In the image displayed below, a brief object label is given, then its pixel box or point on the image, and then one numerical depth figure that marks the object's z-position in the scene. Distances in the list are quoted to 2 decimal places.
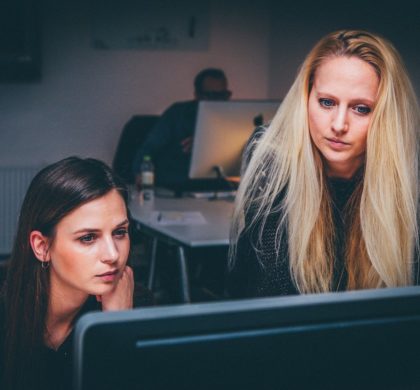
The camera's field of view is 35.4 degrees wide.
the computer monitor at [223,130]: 3.06
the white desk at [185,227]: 2.64
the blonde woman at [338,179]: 1.20
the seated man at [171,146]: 3.59
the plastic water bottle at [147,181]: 3.43
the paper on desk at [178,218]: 2.90
